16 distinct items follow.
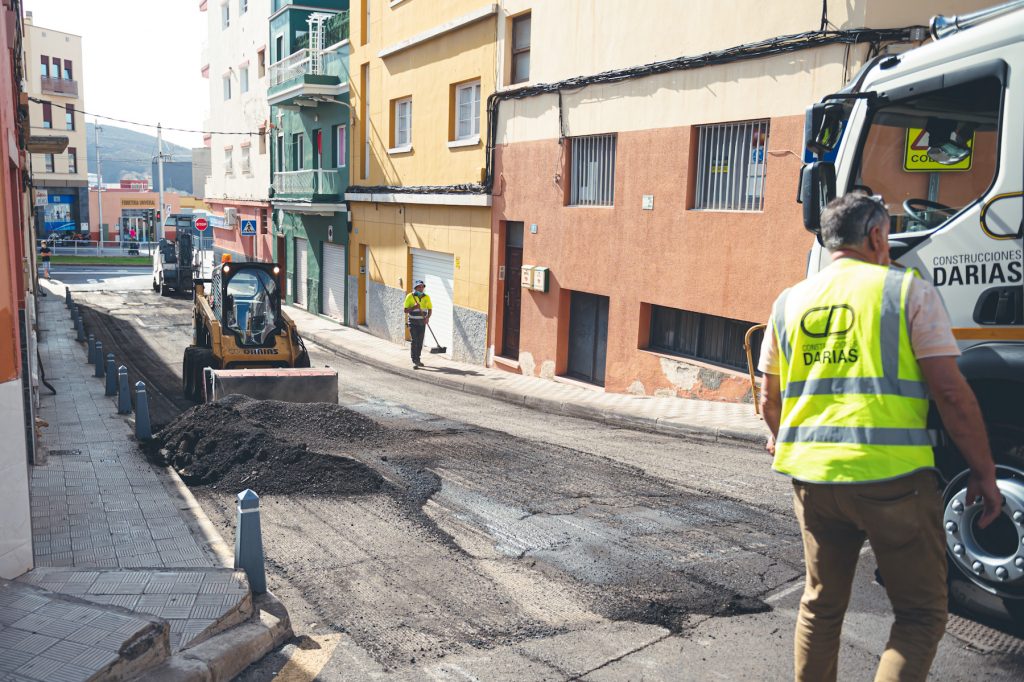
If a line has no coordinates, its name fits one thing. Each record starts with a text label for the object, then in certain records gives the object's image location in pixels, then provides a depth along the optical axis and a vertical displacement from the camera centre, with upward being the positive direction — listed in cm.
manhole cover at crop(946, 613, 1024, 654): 459 -216
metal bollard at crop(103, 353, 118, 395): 1416 -278
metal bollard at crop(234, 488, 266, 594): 543 -205
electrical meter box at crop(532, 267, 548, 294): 1653 -107
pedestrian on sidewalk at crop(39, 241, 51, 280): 3716 -210
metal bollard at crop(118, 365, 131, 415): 1276 -274
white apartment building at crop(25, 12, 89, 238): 5544 +554
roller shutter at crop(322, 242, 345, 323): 2705 -204
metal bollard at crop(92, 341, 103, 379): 1572 -275
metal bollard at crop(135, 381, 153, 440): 1088 -260
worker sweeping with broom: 1809 -197
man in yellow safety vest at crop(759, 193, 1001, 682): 323 -77
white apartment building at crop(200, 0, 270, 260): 3475 +405
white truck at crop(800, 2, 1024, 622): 469 +28
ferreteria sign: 6578 +62
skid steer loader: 1338 -181
